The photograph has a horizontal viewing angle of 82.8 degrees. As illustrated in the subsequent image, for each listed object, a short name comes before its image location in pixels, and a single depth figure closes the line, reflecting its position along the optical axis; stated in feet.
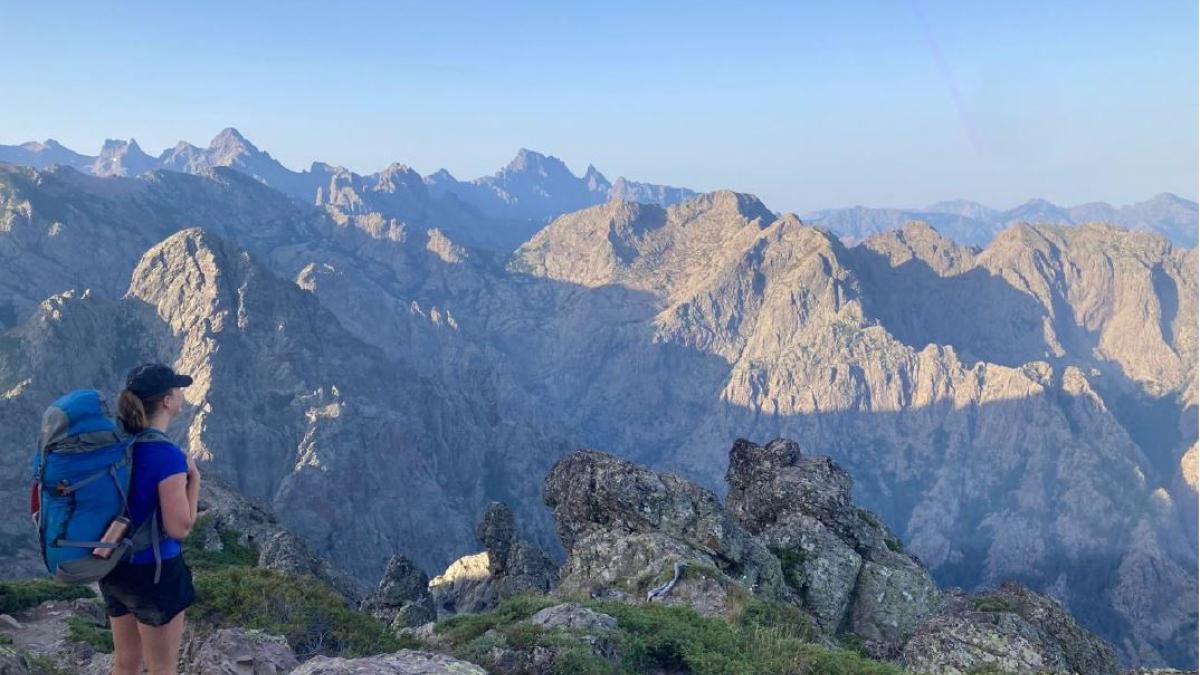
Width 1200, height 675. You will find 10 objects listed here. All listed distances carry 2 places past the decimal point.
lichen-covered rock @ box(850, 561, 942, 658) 88.38
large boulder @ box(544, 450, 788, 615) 75.87
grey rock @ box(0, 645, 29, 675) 38.27
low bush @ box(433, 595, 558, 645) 49.80
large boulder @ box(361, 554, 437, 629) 129.90
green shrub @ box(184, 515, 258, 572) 133.90
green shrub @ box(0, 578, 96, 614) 79.51
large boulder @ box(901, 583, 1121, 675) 58.03
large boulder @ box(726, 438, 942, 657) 90.48
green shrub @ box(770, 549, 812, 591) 94.22
